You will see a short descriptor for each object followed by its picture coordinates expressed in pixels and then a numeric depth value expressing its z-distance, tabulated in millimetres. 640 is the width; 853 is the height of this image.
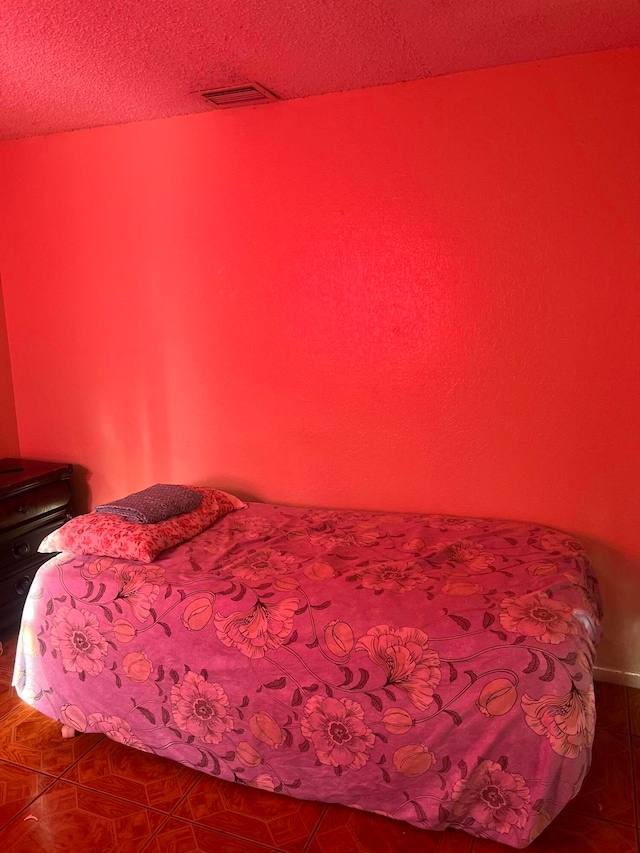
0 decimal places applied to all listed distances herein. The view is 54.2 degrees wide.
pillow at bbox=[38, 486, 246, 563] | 2139
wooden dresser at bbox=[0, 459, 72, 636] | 2703
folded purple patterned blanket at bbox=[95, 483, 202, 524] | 2314
